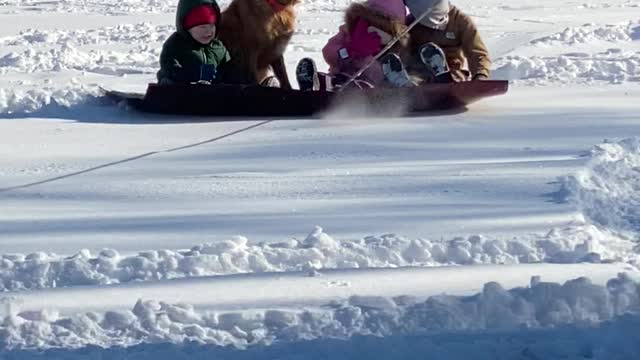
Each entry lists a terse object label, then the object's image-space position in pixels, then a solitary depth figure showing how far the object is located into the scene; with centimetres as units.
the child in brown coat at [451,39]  1039
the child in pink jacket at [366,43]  1024
